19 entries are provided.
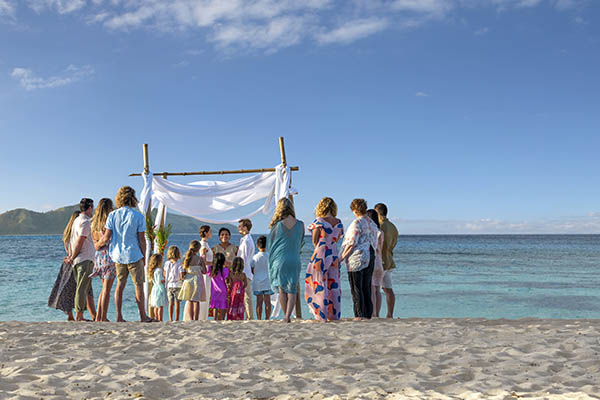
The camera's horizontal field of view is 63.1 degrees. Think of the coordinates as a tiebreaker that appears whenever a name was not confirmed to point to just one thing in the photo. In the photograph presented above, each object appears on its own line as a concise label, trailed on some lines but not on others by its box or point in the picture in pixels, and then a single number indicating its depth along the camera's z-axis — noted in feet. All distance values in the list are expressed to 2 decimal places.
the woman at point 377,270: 20.13
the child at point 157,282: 25.91
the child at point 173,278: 24.50
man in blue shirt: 18.81
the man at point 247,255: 24.25
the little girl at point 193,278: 23.04
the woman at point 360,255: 19.01
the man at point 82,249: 19.93
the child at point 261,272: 24.49
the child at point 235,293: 23.62
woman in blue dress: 18.71
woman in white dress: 24.09
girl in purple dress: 23.20
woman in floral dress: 18.74
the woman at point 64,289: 21.12
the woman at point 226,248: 23.45
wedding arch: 27.68
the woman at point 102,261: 19.60
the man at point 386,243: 21.35
